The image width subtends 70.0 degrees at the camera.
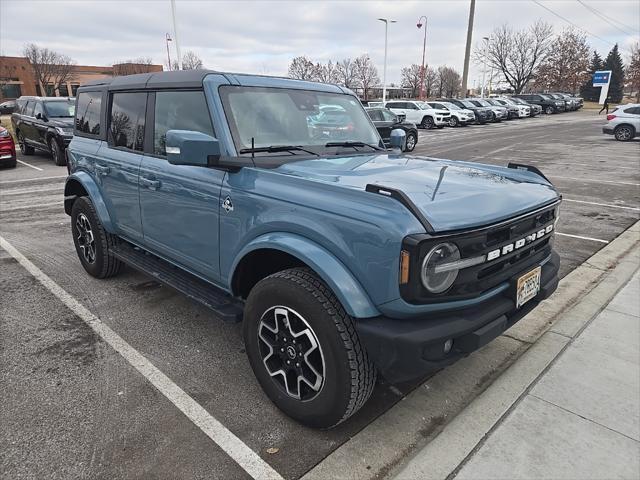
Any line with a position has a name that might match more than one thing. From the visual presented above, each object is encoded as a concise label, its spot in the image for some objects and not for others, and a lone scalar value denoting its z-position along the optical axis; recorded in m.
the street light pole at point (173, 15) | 21.14
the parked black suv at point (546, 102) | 41.62
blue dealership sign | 50.81
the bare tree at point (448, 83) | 78.34
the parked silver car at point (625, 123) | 19.64
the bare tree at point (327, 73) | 63.59
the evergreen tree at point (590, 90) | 67.00
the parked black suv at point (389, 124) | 16.55
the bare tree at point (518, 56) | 62.09
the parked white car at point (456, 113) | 28.47
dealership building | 58.47
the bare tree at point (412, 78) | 74.69
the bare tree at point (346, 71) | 68.00
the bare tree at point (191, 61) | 56.72
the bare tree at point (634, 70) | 59.25
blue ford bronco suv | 2.16
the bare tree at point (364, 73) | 68.25
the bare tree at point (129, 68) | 57.27
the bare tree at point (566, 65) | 60.69
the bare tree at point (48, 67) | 55.44
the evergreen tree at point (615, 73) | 68.50
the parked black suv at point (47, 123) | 12.68
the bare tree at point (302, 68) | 62.56
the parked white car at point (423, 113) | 27.23
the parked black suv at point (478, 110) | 30.75
